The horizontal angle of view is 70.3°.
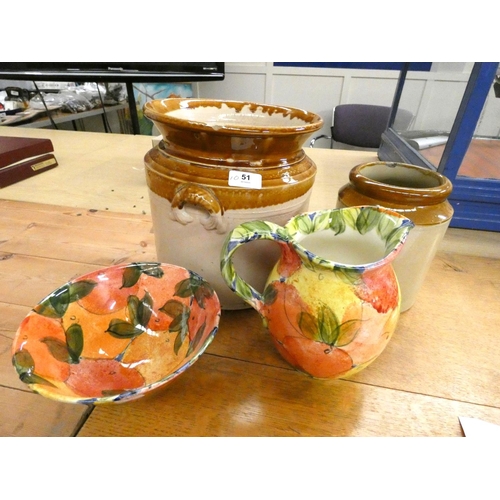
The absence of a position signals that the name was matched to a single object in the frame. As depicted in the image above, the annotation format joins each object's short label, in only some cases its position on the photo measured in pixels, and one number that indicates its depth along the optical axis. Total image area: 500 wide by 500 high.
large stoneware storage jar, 0.33
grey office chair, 1.67
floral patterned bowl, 0.32
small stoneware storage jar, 0.37
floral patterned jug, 0.28
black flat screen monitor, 1.17
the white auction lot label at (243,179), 0.35
